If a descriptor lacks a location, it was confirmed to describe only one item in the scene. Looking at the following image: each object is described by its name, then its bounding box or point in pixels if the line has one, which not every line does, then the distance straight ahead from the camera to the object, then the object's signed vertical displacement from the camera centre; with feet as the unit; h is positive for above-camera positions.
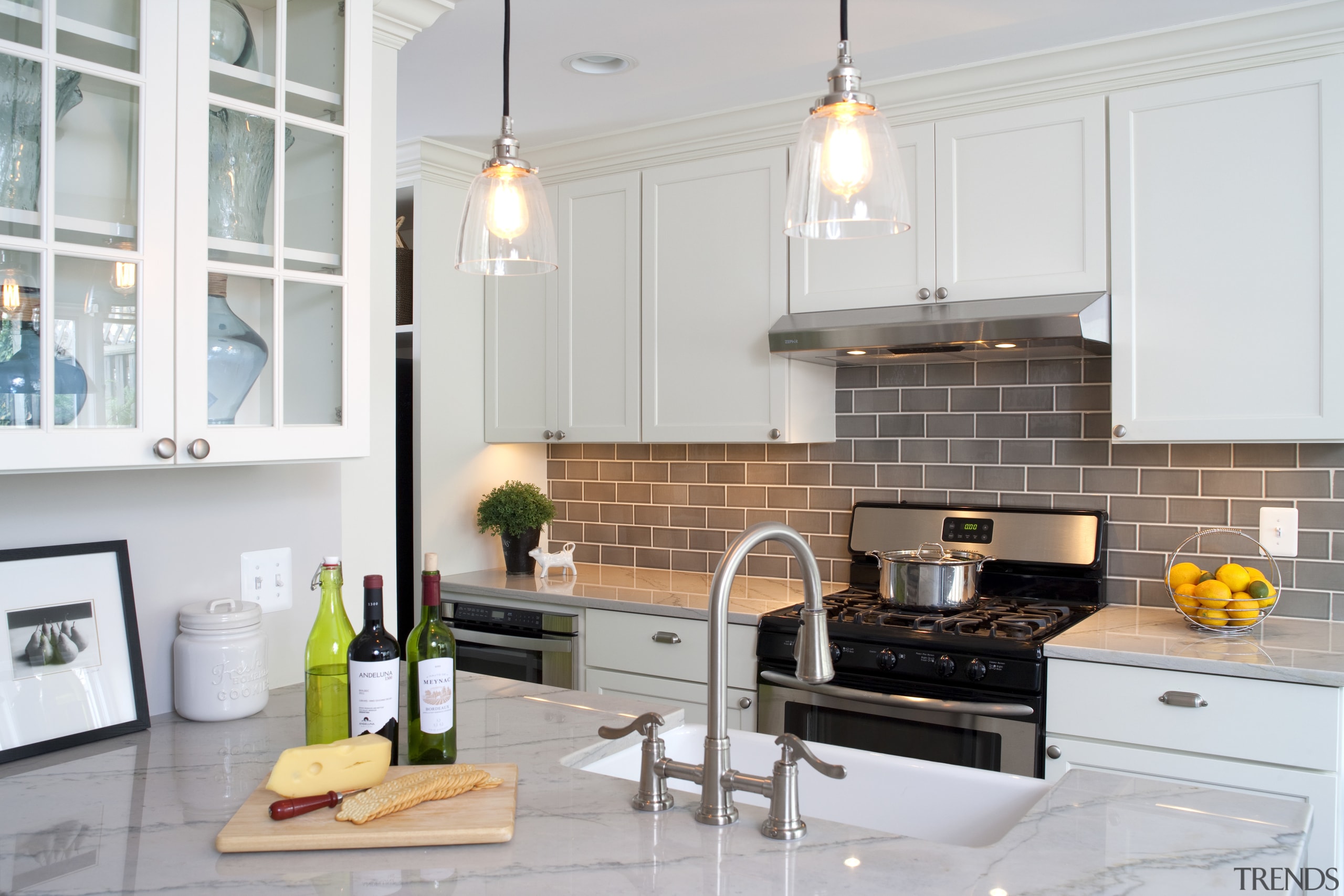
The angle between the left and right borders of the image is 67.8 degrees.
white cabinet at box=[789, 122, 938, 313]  9.55 +1.84
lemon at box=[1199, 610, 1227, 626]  8.04 -1.37
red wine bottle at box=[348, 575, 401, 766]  4.68 -1.08
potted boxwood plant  12.01 -0.84
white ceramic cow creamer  11.72 -1.31
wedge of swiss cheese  4.28 -1.39
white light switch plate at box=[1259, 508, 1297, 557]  8.84 -0.74
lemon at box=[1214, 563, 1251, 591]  8.07 -1.04
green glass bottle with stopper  5.07 -1.14
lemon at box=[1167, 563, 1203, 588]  8.29 -1.05
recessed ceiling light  9.28 +3.63
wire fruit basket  7.92 -1.19
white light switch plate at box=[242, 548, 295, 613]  6.36 -0.85
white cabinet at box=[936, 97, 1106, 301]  8.82 +2.25
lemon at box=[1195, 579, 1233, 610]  7.98 -1.17
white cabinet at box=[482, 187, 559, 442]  12.15 +1.12
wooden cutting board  3.94 -1.53
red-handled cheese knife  4.10 -1.49
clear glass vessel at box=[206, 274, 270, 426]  5.19 +0.48
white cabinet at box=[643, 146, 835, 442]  10.47 +1.51
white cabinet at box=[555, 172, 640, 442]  11.48 +1.62
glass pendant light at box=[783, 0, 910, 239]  3.93 +1.13
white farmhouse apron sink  4.77 -1.73
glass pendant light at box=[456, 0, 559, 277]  4.91 +1.15
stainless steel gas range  8.02 -1.74
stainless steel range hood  8.57 +1.06
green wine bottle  4.65 -1.13
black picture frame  5.19 -0.99
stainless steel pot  9.21 -1.21
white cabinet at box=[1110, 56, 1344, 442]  7.95 +1.60
